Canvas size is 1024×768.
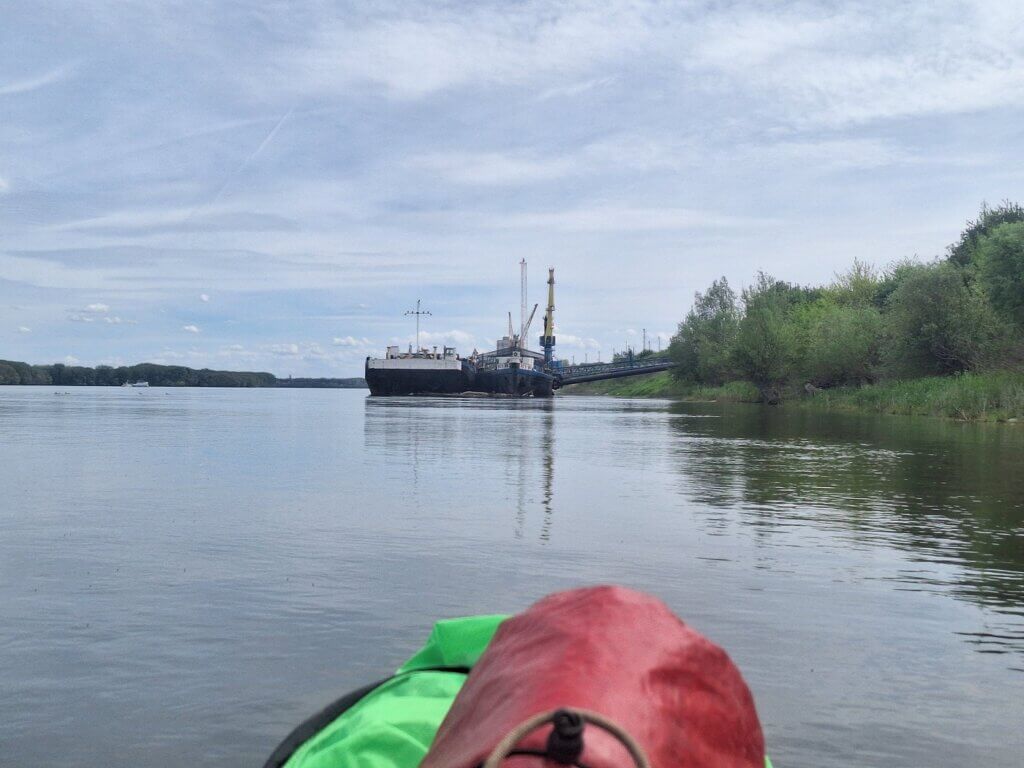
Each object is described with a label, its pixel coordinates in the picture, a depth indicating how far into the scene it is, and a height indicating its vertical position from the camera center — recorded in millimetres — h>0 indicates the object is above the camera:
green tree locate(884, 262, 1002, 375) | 45781 +3517
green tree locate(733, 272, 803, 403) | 66500 +3317
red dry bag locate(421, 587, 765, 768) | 1902 -613
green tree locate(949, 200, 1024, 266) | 63219 +11356
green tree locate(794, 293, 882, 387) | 59969 +3026
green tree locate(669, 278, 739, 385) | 86125 +5412
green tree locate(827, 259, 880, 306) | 75612 +8708
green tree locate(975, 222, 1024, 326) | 39781 +5339
